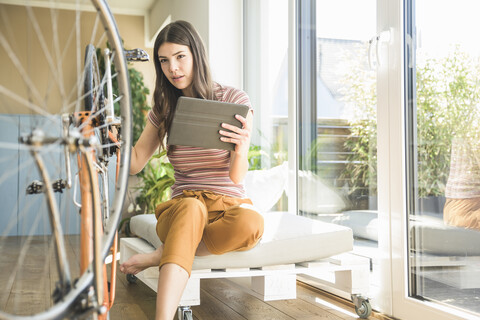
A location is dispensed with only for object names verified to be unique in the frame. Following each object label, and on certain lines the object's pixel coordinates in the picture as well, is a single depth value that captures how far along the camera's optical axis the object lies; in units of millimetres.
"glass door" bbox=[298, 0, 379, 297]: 2311
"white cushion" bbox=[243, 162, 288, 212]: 2857
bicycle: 854
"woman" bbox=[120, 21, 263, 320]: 1746
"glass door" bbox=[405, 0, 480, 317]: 1728
